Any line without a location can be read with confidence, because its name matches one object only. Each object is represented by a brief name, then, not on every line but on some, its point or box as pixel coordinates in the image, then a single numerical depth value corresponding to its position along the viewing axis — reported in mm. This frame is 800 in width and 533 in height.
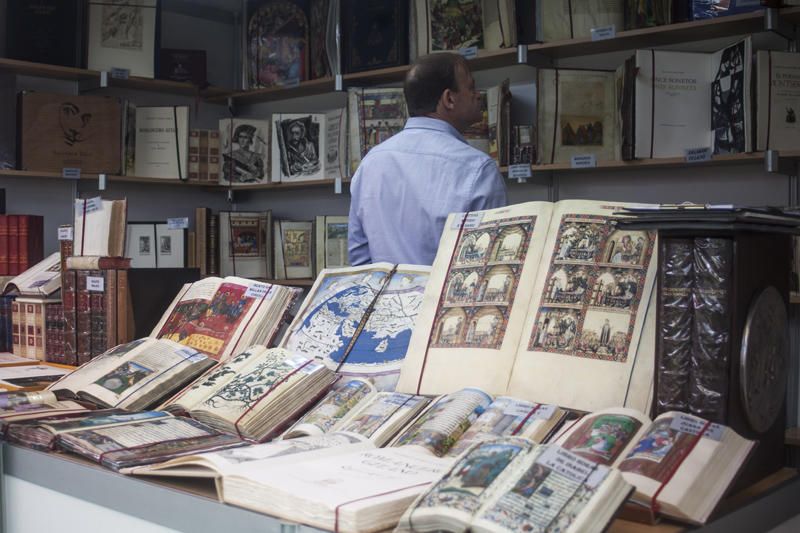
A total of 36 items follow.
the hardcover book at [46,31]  4340
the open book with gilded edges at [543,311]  1237
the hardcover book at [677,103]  3328
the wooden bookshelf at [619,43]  3264
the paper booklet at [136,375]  1608
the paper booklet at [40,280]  2576
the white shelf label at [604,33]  3488
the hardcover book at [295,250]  4770
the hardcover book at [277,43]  4727
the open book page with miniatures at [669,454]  958
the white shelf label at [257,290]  1819
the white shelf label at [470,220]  1532
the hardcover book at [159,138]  4750
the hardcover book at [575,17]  3566
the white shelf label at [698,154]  3252
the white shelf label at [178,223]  4617
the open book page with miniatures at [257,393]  1374
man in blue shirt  2250
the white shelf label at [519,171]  3656
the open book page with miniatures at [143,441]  1249
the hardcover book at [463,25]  3805
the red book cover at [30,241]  3633
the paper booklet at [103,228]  2322
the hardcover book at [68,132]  4309
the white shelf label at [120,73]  4512
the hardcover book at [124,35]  4539
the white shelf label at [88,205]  2367
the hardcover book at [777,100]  3100
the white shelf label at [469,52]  3851
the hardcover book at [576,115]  3645
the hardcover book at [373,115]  4266
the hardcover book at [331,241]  4602
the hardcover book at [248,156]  4930
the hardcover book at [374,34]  4230
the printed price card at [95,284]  2311
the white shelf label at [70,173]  4363
